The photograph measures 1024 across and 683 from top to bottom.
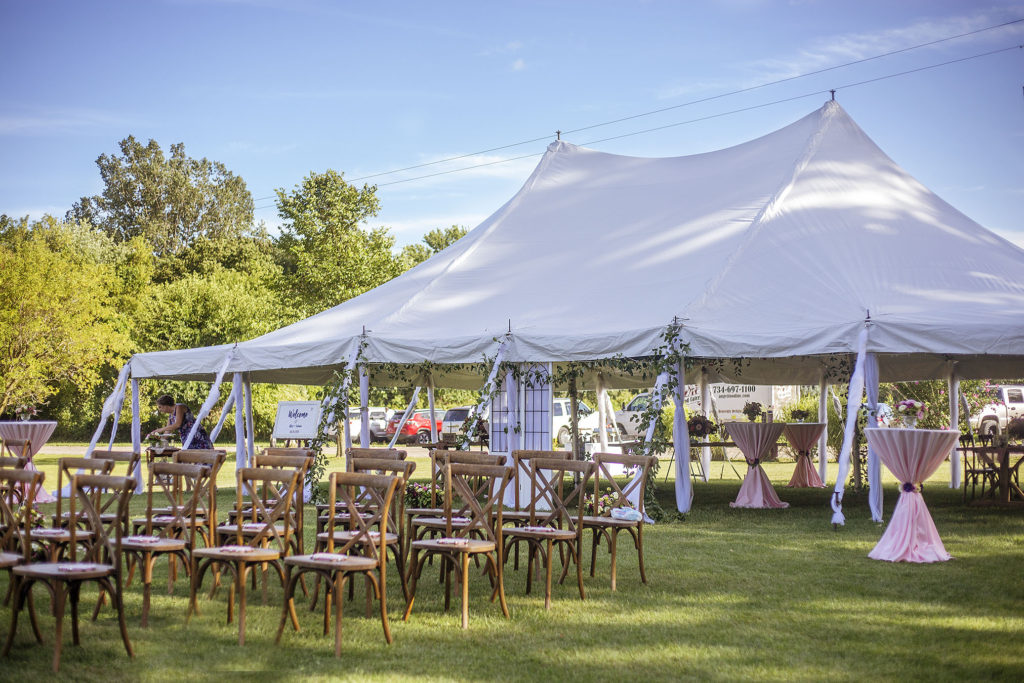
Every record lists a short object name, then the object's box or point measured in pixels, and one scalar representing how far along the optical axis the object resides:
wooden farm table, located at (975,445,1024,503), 12.11
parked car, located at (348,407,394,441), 30.98
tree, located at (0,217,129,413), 22.19
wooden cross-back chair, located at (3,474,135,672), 4.96
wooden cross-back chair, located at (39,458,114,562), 6.24
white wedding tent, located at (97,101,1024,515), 10.98
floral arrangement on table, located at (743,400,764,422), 17.20
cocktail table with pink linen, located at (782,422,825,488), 14.82
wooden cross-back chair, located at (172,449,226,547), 6.21
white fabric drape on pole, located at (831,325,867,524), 10.27
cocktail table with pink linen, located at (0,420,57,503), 13.92
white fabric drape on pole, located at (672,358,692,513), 11.62
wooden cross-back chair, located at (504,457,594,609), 6.82
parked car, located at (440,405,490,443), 26.75
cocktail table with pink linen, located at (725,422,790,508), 13.09
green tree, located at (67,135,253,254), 50.19
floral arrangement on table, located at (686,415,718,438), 15.22
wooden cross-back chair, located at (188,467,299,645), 5.65
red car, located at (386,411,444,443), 28.94
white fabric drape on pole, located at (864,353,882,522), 10.66
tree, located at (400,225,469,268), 47.38
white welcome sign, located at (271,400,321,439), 14.95
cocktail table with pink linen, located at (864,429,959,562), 8.22
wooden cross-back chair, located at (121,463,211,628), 6.09
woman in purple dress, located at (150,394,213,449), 14.05
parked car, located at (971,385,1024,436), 28.71
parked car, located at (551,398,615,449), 26.48
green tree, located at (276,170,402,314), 26.41
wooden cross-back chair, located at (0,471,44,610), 5.38
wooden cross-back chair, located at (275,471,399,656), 5.47
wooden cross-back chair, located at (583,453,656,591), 7.38
